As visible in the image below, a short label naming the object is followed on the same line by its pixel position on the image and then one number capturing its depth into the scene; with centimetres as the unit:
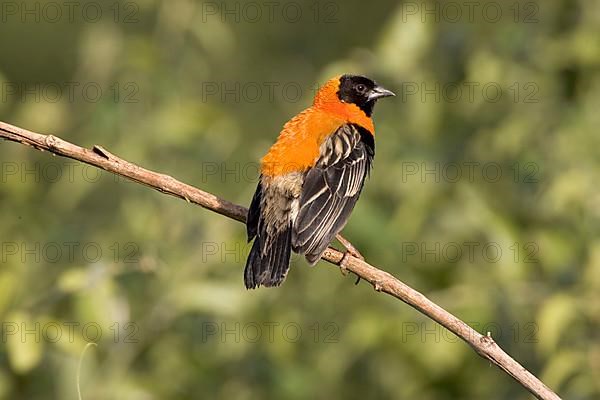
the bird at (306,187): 924
